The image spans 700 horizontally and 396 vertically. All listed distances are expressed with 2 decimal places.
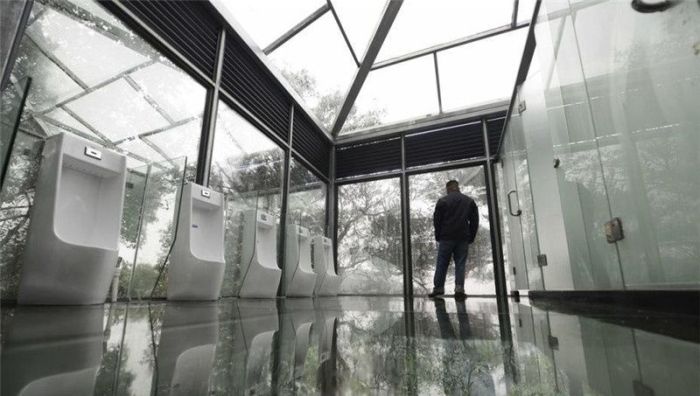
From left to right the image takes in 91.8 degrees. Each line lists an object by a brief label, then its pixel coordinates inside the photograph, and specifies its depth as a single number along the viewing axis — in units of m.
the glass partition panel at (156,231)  2.62
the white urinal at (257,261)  3.66
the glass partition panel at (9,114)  1.49
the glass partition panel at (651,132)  1.14
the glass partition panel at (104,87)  2.38
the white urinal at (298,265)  4.53
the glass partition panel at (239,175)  3.64
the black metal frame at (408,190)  5.51
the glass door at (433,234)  5.55
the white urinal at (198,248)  2.72
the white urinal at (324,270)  5.29
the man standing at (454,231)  4.27
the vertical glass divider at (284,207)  4.42
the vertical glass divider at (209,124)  3.62
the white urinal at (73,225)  1.72
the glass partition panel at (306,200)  5.47
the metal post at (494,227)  5.36
